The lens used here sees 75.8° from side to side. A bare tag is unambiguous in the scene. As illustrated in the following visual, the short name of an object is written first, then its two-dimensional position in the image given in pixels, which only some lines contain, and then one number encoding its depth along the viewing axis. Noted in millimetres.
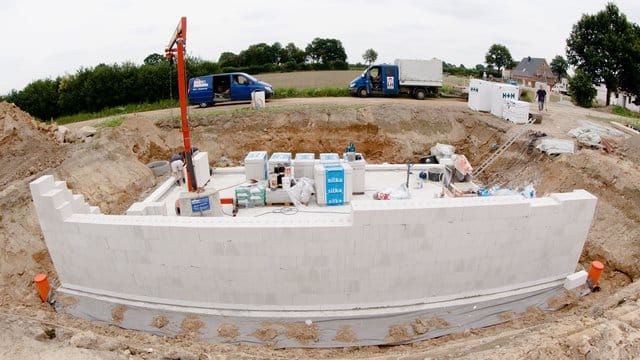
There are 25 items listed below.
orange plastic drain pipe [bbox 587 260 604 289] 8453
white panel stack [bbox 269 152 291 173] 12094
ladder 14539
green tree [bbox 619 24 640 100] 25438
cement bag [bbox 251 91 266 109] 18750
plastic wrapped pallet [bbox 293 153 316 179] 12453
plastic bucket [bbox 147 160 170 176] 14509
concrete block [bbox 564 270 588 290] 8484
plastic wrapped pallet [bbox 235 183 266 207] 11047
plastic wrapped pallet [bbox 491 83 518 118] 16688
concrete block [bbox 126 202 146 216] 9172
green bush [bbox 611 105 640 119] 19747
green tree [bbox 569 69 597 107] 23547
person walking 17750
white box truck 21547
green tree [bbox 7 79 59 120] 24672
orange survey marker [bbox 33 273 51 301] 8203
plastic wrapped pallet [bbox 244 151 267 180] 12383
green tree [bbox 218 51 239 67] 45022
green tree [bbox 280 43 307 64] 50031
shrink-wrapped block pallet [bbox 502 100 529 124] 15617
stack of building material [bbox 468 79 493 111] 17328
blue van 19766
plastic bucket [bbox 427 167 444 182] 13430
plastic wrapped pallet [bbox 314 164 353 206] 10930
